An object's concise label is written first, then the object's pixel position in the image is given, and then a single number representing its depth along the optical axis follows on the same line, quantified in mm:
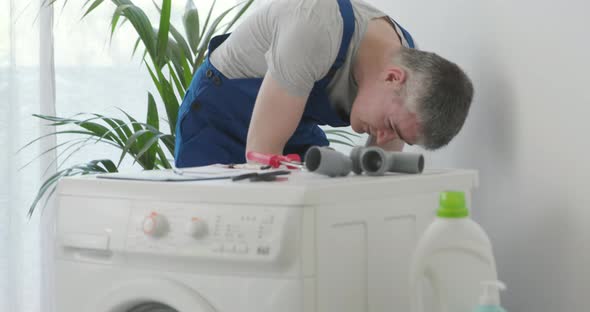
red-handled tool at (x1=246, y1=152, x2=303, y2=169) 2989
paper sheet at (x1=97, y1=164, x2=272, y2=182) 2799
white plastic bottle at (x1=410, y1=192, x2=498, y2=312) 2588
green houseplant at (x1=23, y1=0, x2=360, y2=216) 3903
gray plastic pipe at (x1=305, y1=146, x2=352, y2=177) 2739
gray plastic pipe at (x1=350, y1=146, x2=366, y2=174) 2811
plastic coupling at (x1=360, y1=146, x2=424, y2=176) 2784
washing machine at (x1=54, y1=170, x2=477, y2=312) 2582
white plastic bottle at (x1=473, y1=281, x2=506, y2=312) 2475
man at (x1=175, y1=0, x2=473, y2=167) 3103
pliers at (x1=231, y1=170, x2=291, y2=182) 2714
